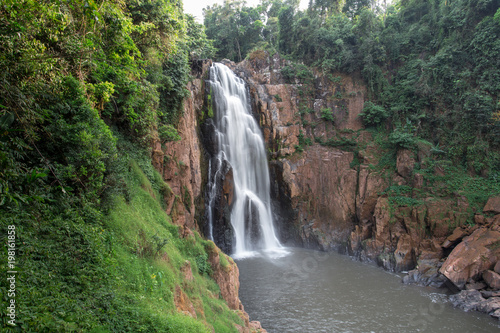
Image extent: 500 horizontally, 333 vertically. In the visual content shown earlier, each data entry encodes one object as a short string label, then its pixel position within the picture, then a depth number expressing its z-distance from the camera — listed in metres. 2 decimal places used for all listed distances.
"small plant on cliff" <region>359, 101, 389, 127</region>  24.25
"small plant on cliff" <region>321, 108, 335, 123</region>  25.48
